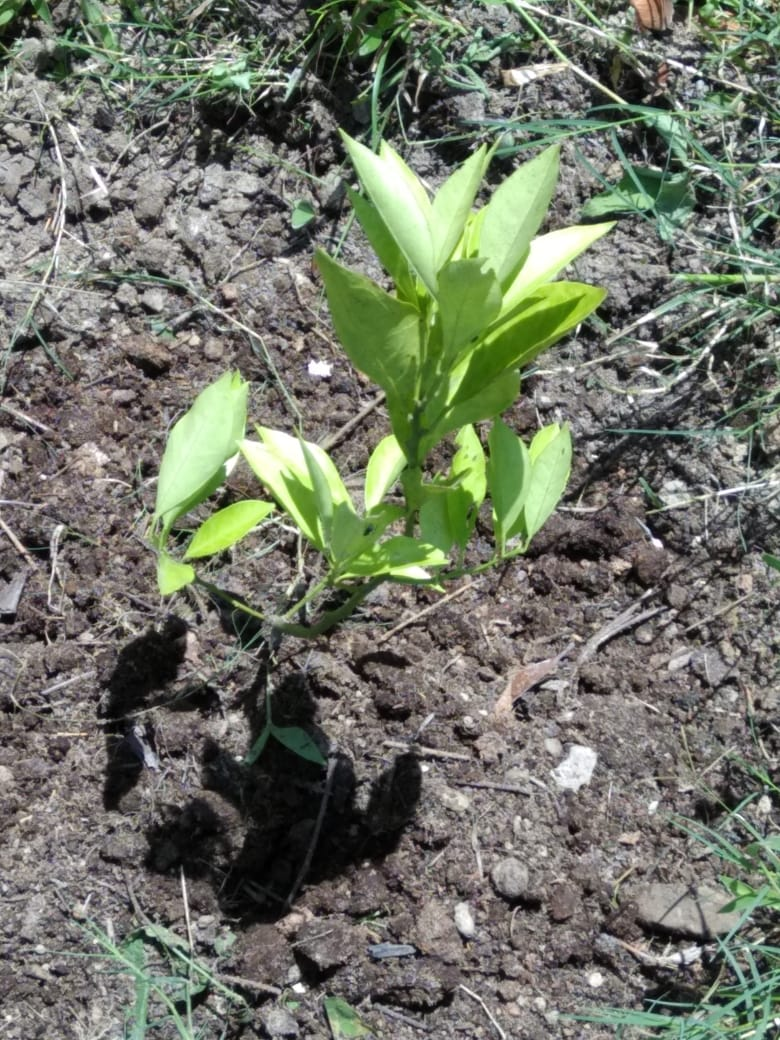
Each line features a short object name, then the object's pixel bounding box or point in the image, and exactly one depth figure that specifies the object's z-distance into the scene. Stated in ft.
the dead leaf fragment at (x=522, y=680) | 5.06
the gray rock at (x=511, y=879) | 4.72
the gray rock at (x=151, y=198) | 5.88
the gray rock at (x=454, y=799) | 4.86
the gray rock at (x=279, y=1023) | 4.48
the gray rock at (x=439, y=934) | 4.62
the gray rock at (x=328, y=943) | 4.52
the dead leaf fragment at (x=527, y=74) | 6.07
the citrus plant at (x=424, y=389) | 2.97
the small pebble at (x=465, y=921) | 4.68
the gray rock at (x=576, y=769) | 4.96
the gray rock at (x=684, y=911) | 4.75
